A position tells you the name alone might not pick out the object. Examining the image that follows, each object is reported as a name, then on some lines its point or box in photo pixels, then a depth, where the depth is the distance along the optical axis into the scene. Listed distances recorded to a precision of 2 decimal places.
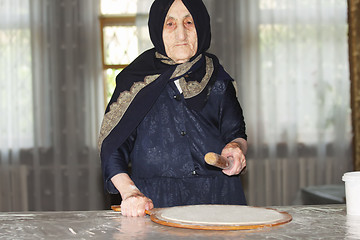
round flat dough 2.44
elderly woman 2.96
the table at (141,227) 2.36
